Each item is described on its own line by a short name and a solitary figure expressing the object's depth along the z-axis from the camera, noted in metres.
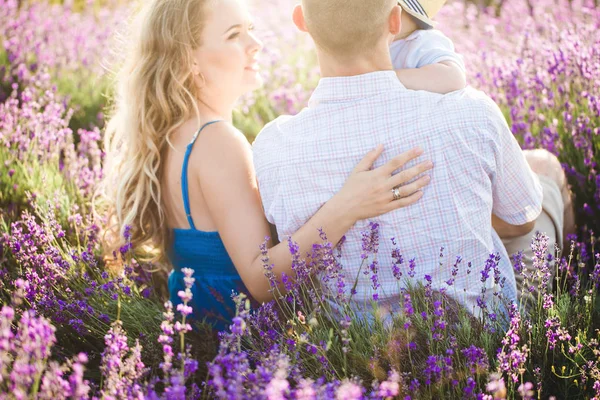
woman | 2.68
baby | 2.41
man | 2.21
